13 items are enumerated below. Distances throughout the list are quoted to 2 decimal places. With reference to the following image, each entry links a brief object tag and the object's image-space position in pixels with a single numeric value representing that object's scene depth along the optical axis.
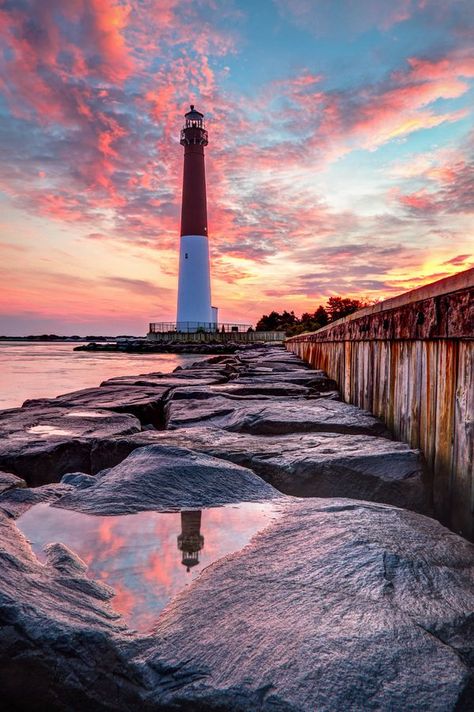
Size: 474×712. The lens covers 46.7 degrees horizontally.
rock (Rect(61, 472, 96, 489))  2.37
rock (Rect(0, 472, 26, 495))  2.24
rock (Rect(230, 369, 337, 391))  6.64
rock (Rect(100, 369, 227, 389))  6.82
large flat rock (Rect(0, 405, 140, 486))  2.88
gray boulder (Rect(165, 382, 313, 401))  5.14
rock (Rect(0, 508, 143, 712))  1.10
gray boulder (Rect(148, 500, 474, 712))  1.04
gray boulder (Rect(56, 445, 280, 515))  2.11
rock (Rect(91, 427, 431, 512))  2.41
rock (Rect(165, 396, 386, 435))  3.51
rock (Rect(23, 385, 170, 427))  4.92
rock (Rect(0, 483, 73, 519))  2.04
